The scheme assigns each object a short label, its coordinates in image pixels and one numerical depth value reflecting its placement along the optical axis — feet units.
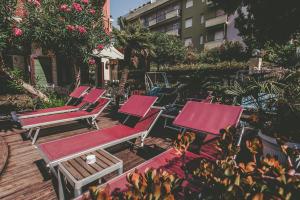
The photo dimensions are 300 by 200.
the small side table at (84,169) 8.60
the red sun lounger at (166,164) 8.29
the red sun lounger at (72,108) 20.17
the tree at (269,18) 18.80
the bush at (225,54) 74.95
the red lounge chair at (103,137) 11.07
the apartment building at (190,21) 96.89
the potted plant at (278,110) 10.49
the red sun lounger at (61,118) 16.87
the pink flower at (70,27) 22.58
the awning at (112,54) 37.55
